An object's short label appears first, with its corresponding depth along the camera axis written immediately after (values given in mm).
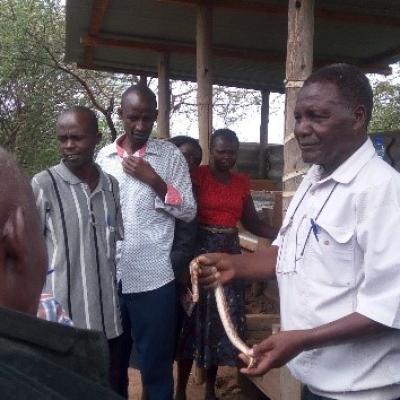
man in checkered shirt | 3861
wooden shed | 4109
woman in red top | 4430
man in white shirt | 2045
